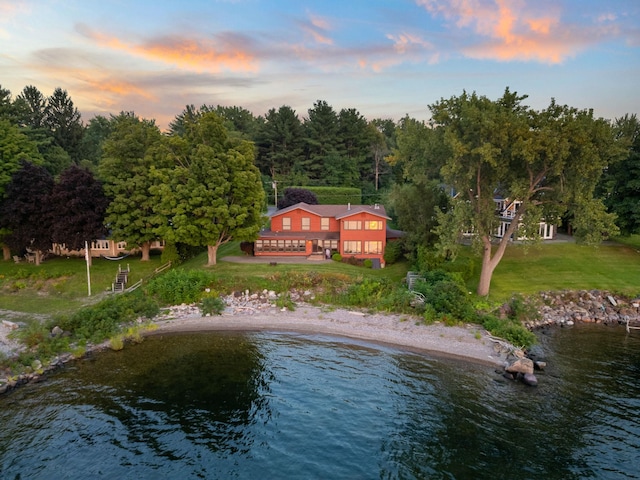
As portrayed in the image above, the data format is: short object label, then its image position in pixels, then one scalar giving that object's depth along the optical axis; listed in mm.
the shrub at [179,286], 34031
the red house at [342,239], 43250
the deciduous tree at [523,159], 28109
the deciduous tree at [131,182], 39188
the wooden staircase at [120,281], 35344
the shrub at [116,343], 26688
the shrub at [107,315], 27859
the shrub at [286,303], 32988
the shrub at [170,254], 40781
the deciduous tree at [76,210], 37531
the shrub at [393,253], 42406
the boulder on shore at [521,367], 23156
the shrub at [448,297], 29906
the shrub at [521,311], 30938
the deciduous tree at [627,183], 40094
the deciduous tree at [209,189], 37812
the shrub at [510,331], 26500
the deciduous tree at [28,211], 38125
